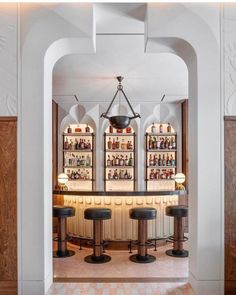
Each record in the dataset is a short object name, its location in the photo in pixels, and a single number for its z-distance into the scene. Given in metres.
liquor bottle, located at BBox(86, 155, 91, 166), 7.45
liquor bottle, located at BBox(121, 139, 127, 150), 7.52
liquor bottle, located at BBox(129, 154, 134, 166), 7.45
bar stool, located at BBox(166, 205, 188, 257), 4.67
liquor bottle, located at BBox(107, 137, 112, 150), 7.48
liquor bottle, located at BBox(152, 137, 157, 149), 7.47
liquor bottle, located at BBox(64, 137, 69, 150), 7.38
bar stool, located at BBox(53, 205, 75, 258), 4.66
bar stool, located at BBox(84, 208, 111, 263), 4.35
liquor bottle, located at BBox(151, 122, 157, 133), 7.62
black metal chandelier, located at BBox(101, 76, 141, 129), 4.95
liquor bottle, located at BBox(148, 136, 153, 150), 7.47
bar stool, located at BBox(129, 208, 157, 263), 4.37
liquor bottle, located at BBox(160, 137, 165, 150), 7.48
